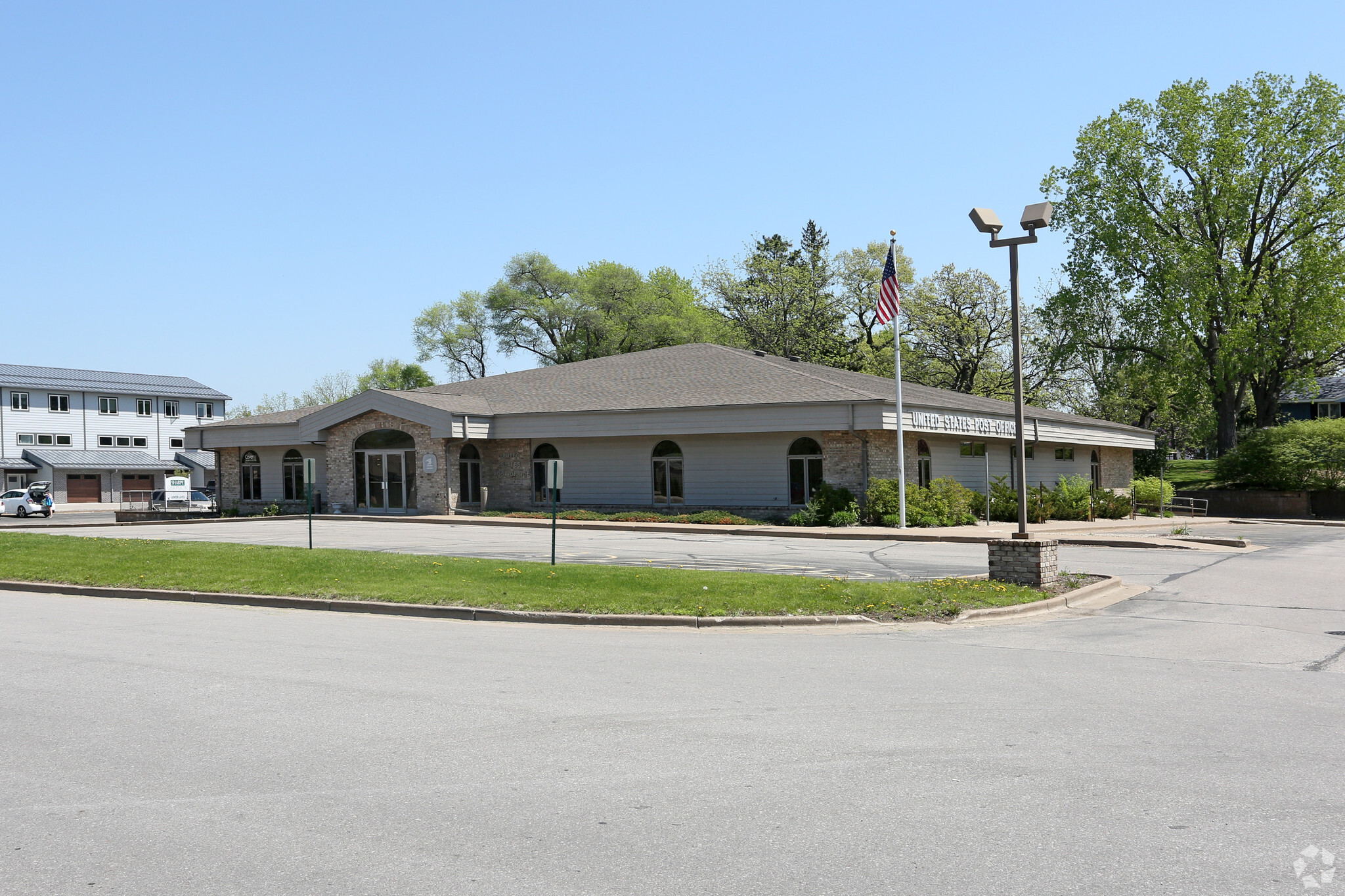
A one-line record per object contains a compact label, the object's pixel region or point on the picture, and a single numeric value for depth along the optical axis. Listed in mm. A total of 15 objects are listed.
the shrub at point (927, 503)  30219
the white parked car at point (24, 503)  57375
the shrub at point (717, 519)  31422
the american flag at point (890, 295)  27922
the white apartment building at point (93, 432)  72000
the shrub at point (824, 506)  30953
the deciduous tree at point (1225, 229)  47031
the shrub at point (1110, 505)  37281
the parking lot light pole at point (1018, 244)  15727
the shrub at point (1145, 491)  40938
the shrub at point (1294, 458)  43750
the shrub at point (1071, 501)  35344
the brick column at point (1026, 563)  15656
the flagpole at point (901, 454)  27984
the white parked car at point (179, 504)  50562
